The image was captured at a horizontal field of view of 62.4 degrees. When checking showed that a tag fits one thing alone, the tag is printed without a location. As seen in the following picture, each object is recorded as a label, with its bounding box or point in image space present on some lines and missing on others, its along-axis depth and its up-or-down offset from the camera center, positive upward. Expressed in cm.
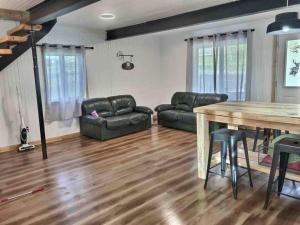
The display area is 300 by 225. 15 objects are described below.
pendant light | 264 +56
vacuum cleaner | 482 -110
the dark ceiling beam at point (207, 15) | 335 +100
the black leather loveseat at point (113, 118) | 534 -85
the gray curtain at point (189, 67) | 664 +30
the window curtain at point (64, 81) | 526 +2
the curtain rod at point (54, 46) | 512 +77
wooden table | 254 -44
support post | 409 -23
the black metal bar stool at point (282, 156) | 239 -85
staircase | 366 +66
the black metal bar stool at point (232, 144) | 283 -78
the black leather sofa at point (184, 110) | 572 -80
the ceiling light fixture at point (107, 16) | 438 +117
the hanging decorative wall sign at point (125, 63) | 661 +46
